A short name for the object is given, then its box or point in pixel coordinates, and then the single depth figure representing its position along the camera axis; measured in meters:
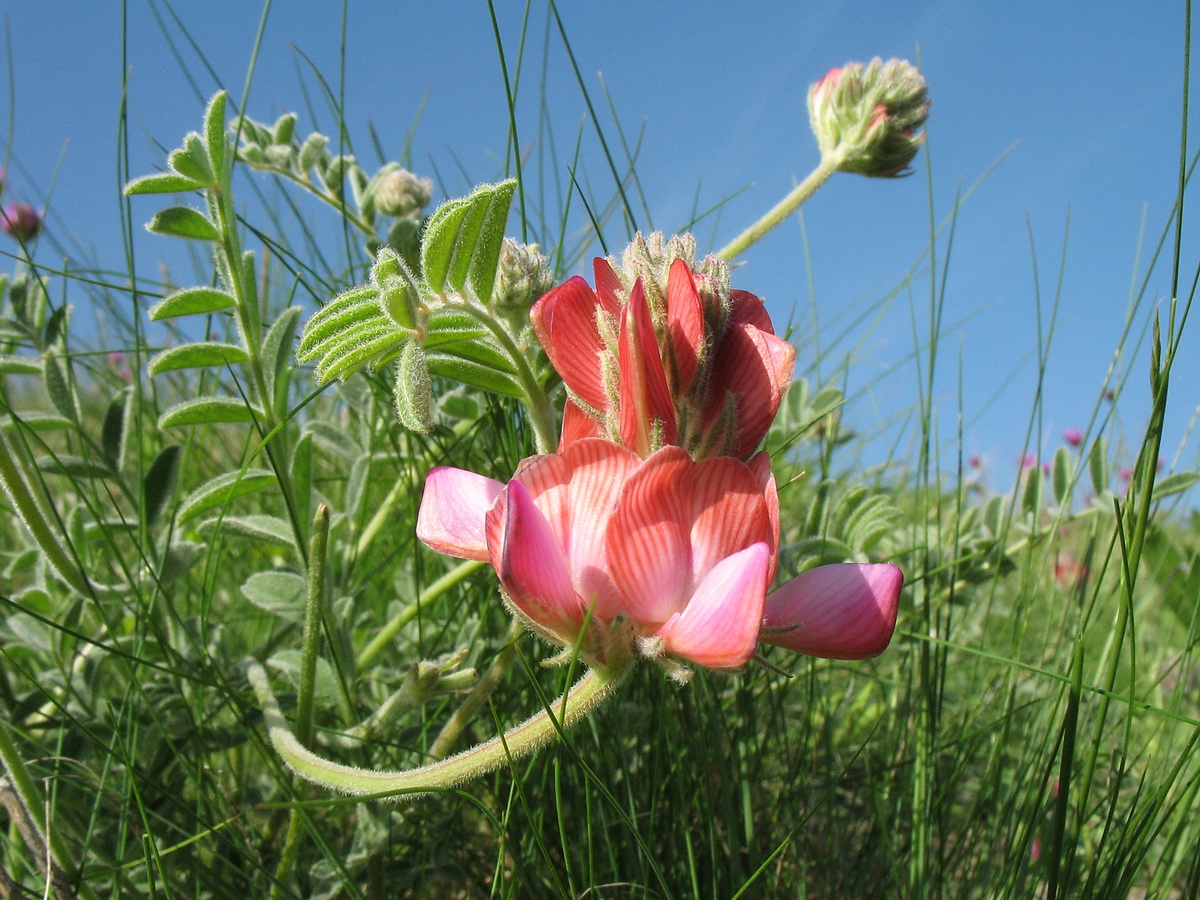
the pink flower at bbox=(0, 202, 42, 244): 0.31
